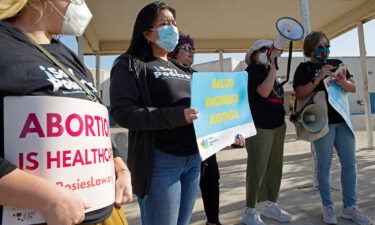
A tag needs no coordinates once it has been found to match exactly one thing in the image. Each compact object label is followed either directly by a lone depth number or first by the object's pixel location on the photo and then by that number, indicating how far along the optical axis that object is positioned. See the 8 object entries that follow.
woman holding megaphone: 2.97
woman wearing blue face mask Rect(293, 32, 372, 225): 3.00
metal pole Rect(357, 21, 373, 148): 7.67
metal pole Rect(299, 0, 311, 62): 4.25
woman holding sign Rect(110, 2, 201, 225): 1.53
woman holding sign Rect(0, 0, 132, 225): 0.77
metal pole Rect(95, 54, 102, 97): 9.47
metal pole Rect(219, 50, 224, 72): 9.75
